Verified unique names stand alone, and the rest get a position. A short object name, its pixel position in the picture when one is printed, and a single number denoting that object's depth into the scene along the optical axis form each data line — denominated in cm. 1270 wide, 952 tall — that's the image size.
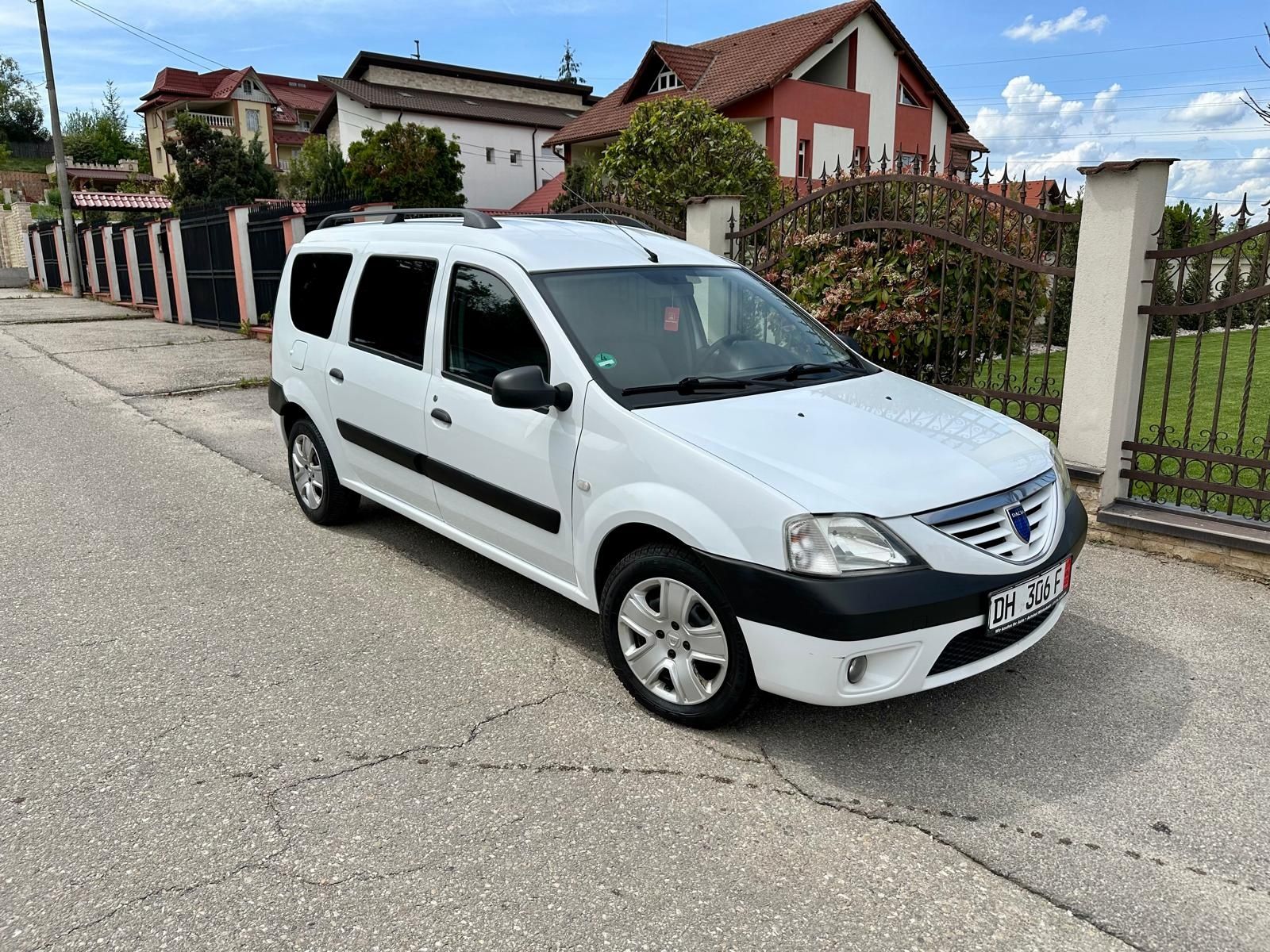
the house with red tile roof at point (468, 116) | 4769
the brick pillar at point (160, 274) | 2050
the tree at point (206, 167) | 4378
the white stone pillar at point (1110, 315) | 549
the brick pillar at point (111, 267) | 2405
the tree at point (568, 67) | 9119
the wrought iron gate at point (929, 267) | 620
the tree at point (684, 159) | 1120
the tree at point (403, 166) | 3616
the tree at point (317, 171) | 4397
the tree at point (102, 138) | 8000
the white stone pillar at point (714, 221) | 814
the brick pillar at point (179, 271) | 1945
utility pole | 2480
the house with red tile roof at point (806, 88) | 3072
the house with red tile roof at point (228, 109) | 6588
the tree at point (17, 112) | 9094
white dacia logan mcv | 314
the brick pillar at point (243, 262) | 1658
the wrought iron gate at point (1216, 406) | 514
